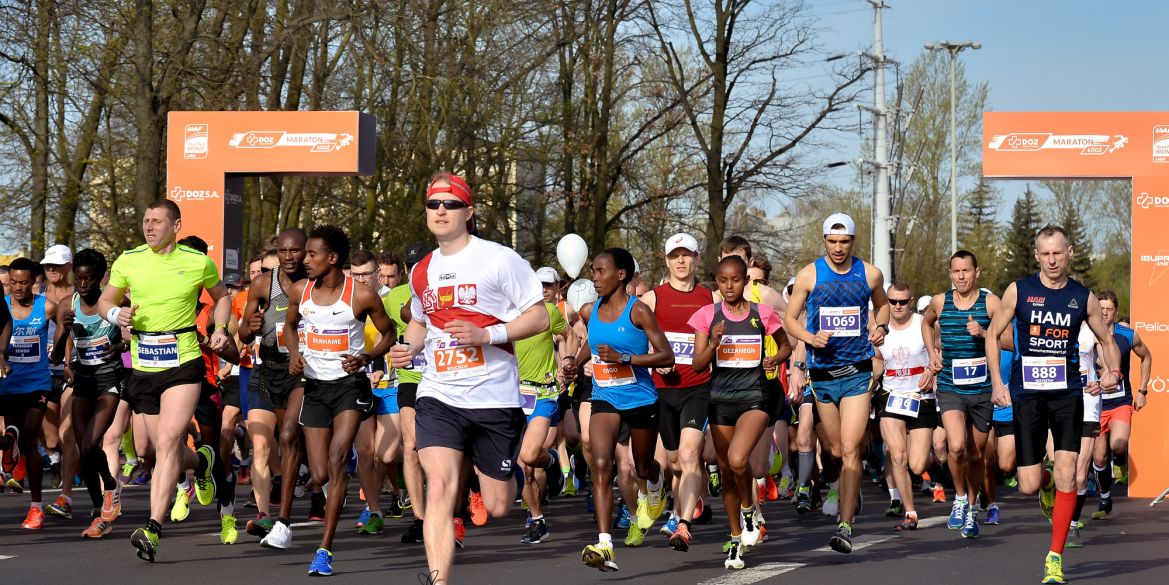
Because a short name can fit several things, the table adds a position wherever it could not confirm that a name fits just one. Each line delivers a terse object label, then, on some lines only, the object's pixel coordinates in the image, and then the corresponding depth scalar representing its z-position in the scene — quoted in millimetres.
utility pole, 35312
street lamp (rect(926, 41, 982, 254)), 50375
